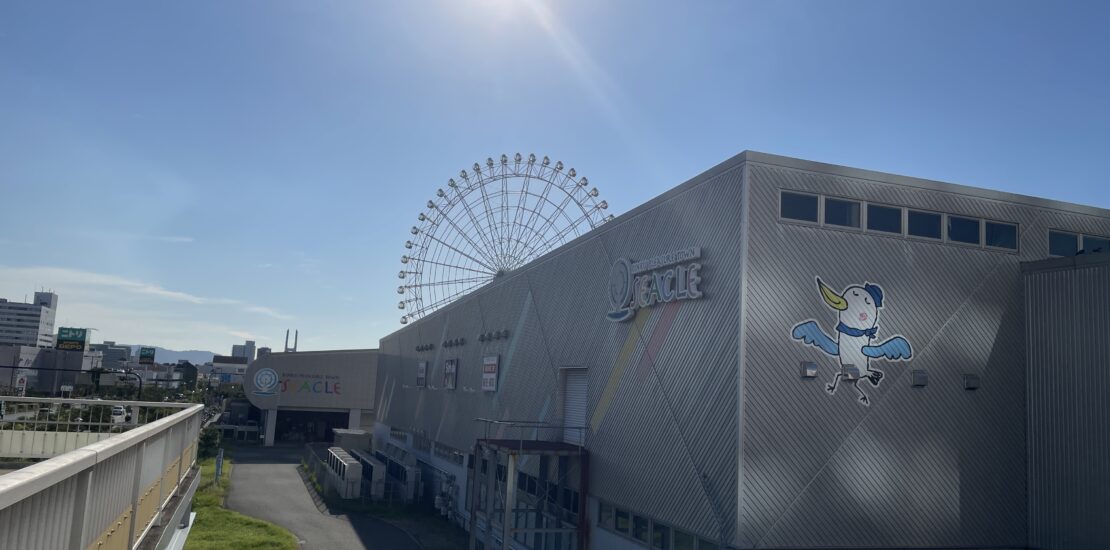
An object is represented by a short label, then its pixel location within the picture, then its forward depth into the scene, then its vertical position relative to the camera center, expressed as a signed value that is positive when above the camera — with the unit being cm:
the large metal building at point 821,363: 1725 +79
